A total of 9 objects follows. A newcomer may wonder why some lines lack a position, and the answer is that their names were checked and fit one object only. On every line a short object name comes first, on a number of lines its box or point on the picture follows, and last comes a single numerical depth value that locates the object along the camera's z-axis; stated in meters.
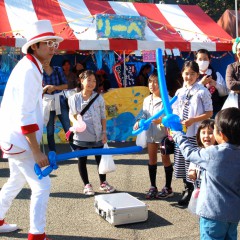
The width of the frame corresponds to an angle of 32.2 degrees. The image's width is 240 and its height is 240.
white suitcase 3.82
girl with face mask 4.93
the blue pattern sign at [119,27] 8.49
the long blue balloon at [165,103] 2.32
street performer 2.98
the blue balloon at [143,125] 2.79
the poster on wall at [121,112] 8.35
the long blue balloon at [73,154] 2.74
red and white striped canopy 8.25
